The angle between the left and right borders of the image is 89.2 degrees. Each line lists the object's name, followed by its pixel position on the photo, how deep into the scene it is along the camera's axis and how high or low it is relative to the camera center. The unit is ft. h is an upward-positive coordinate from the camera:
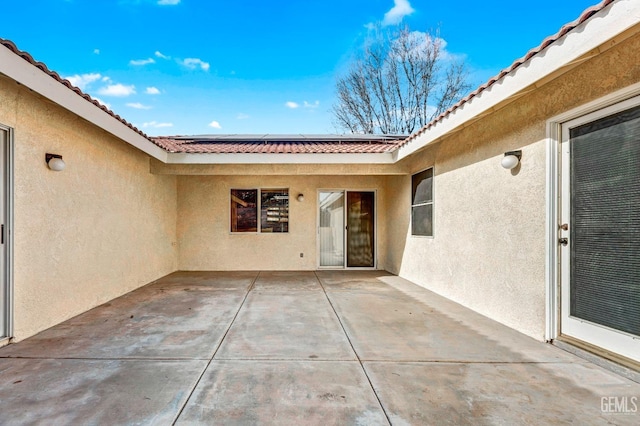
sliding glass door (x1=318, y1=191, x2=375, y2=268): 31.94 -1.60
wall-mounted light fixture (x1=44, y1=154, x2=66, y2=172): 14.25 +2.21
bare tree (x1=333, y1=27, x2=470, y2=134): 58.90 +24.40
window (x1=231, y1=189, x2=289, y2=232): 31.58 +0.35
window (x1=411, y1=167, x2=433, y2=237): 23.17 +0.72
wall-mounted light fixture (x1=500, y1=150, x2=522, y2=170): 14.01 +2.34
